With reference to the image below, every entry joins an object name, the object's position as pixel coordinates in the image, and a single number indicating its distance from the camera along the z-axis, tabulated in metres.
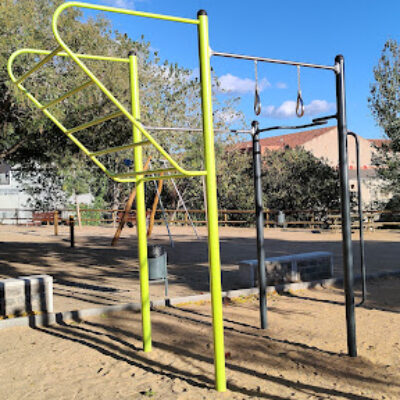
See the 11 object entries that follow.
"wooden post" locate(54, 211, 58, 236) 20.08
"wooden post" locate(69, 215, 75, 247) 15.12
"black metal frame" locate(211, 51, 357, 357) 4.45
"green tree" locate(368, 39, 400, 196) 23.98
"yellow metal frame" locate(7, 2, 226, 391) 3.65
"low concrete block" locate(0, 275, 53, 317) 6.11
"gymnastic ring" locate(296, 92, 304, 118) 4.63
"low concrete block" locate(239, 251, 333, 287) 7.96
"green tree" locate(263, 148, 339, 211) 26.17
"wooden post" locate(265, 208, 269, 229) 23.38
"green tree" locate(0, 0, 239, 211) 8.63
